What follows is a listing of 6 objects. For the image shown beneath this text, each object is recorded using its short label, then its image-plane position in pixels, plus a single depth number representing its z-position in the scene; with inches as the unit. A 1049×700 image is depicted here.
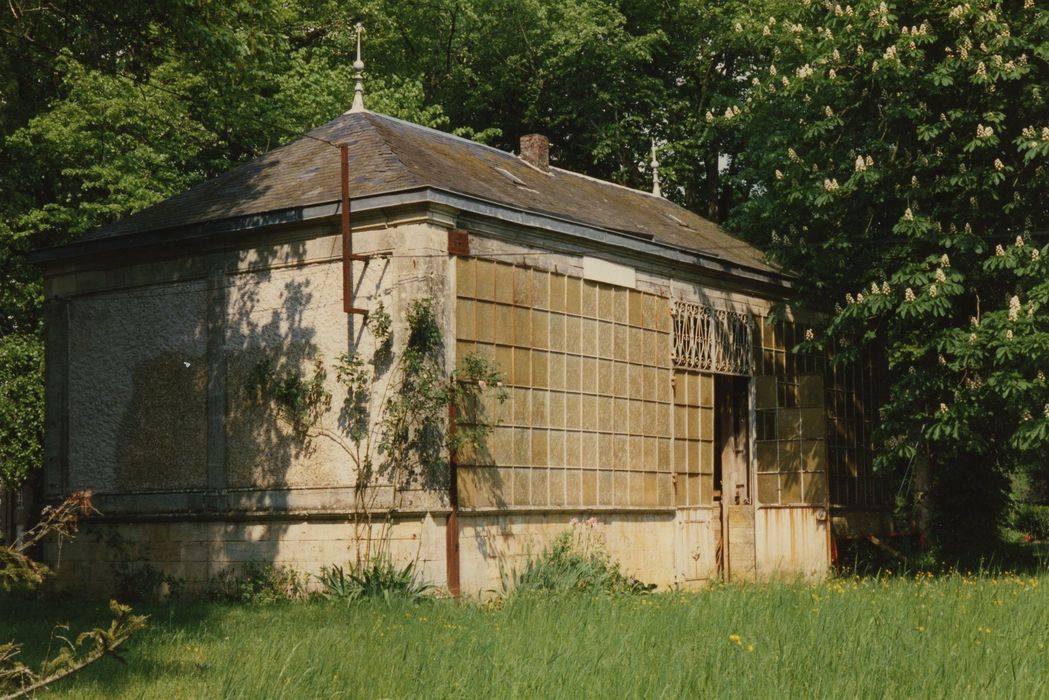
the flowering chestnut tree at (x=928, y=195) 673.0
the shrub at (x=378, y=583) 570.3
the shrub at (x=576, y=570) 613.9
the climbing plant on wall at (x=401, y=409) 587.8
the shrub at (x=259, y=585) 607.5
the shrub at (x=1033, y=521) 1317.7
